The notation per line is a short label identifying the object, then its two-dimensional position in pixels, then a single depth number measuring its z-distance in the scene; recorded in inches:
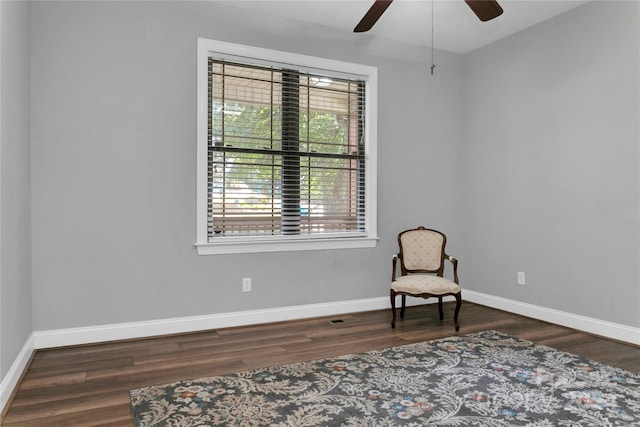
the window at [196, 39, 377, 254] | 147.0
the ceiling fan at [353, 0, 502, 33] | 106.6
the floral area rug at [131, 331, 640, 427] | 82.6
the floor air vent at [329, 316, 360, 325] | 154.6
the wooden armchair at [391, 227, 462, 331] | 164.7
